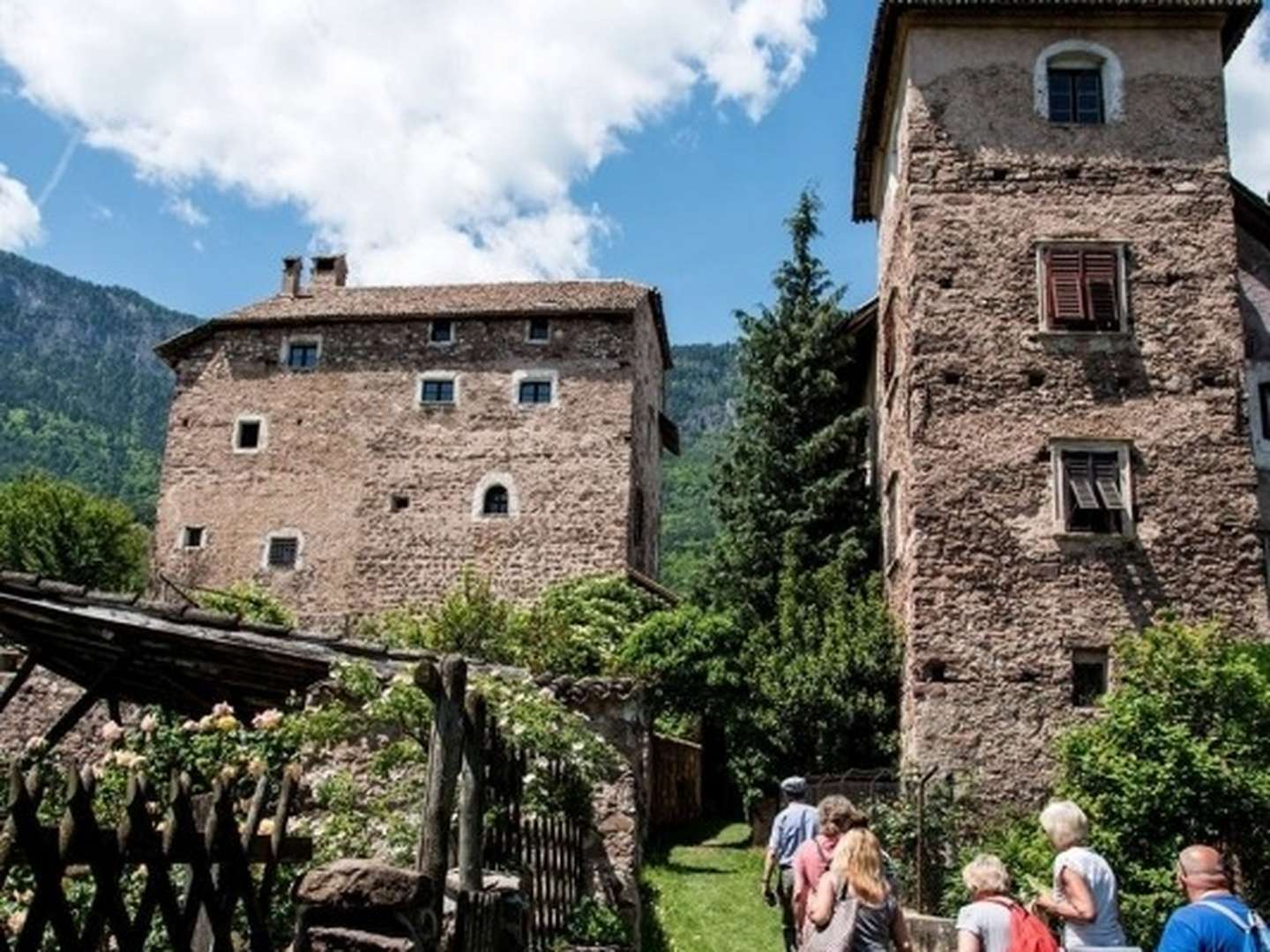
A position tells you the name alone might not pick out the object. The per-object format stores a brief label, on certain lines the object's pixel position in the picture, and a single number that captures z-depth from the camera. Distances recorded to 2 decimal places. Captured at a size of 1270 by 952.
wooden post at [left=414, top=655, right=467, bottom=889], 5.44
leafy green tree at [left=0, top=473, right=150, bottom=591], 40.91
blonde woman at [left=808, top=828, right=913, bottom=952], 6.53
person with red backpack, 6.01
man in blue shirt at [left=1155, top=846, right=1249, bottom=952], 4.86
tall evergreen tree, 22.64
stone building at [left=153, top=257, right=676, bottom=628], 29.91
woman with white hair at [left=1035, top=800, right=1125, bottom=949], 6.72
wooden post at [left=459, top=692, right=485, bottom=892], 5.82
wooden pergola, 9.95
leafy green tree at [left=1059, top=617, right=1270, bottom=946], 13.76
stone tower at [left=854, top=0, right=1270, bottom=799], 17.08
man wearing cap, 9.73
